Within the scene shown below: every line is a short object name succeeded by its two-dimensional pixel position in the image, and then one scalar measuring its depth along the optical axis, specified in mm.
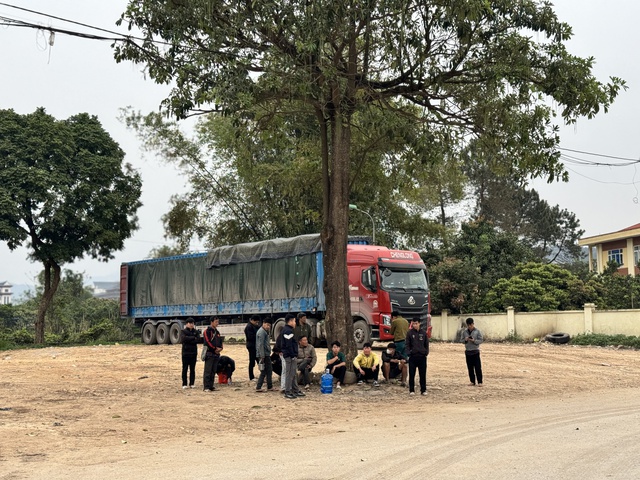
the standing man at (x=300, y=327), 18859
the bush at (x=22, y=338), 43469
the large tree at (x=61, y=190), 38062
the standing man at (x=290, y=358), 17641
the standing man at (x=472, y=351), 19266
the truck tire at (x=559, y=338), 34531
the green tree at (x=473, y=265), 41500
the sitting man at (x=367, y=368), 19375
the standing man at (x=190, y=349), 18859
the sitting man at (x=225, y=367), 20328
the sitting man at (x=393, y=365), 19625
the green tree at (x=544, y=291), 38656
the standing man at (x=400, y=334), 19922
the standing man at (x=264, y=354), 18453
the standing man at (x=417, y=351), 17703
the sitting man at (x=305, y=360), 18734
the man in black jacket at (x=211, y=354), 18859
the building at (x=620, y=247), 54812
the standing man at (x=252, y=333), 19375
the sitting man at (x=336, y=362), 18828
